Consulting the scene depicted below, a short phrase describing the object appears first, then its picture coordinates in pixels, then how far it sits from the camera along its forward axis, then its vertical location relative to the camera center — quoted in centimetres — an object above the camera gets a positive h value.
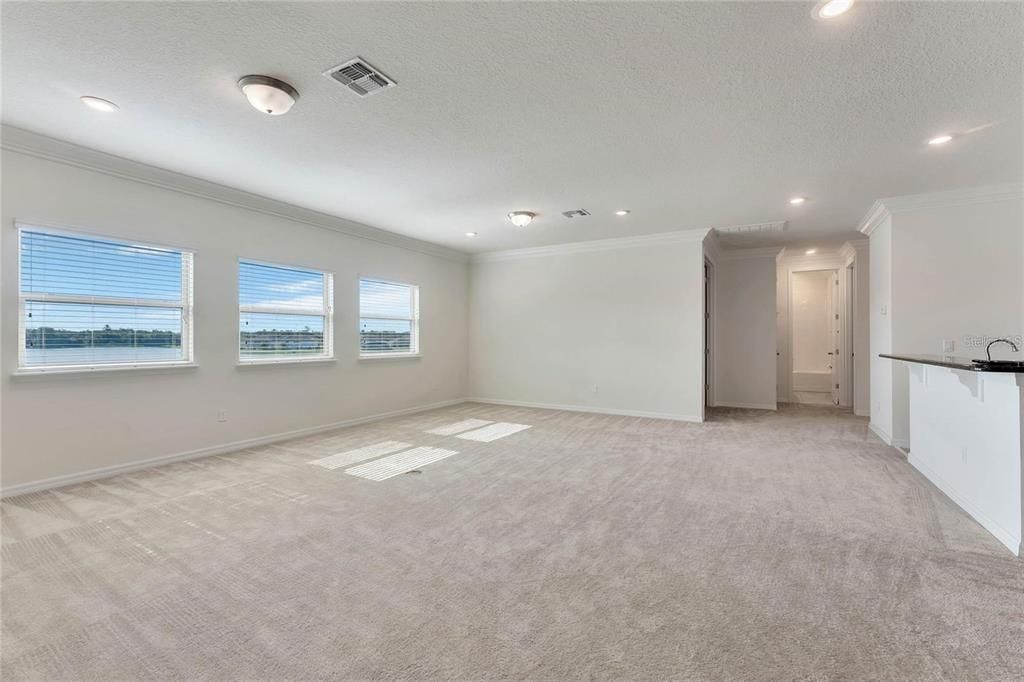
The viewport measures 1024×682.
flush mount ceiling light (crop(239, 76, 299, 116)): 247 +144
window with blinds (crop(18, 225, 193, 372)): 334 +32
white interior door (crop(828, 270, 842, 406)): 752 +3
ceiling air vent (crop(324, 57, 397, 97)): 237 +150
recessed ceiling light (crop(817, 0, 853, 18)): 187 +145
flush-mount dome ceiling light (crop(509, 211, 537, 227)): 512 +146
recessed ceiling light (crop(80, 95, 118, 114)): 274 +153
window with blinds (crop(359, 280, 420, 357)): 607 +31
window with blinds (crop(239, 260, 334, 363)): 468 +31
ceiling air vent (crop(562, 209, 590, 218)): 515 +152
